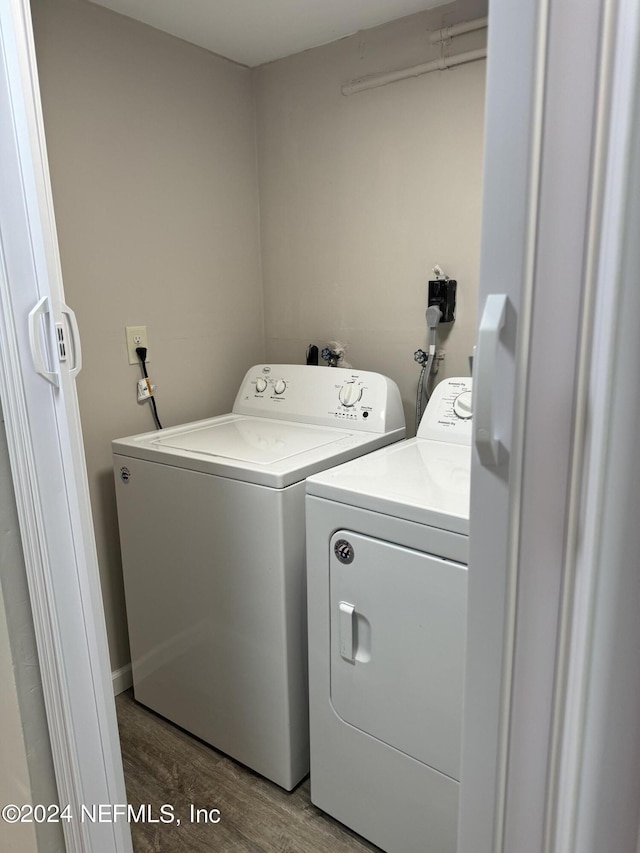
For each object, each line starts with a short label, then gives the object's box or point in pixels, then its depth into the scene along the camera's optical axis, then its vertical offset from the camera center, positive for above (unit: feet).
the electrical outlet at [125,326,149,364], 6.40 -0.50
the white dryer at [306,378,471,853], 3.96 -2.56
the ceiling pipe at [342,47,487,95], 5.63 +2.14
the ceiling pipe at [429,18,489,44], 5.53 +2.39
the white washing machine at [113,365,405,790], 4.95 -2.39
